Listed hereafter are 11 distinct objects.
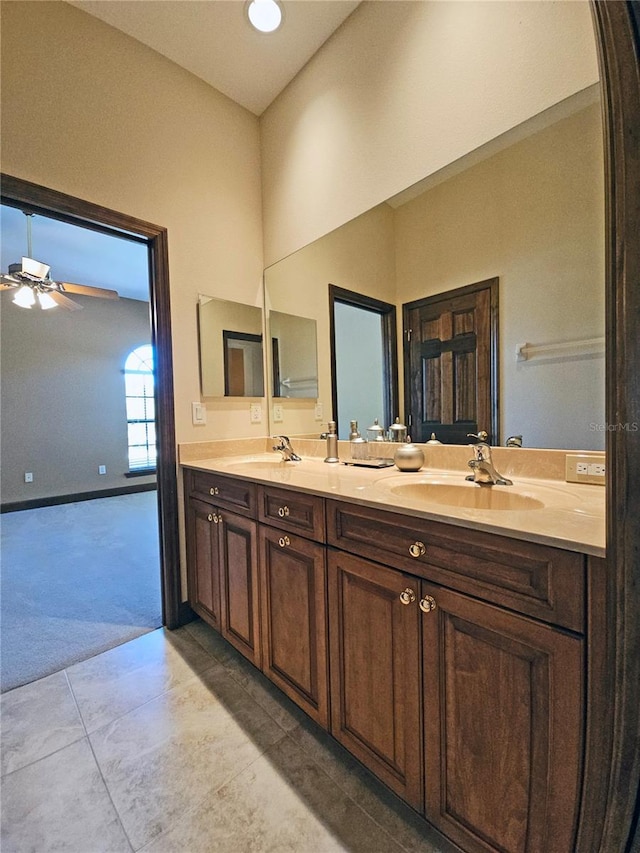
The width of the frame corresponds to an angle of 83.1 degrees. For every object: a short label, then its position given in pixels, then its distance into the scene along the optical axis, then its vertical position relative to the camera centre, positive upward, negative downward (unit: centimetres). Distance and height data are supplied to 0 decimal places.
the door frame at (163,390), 176 +14
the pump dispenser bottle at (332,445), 181 -16
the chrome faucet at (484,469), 115 -19
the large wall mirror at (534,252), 108 +56
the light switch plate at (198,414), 199 +2
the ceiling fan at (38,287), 282 +115
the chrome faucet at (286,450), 199 -19
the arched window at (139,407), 576 +19
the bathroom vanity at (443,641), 67 -55
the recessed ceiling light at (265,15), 158 +179
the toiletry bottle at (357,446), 168 -15
